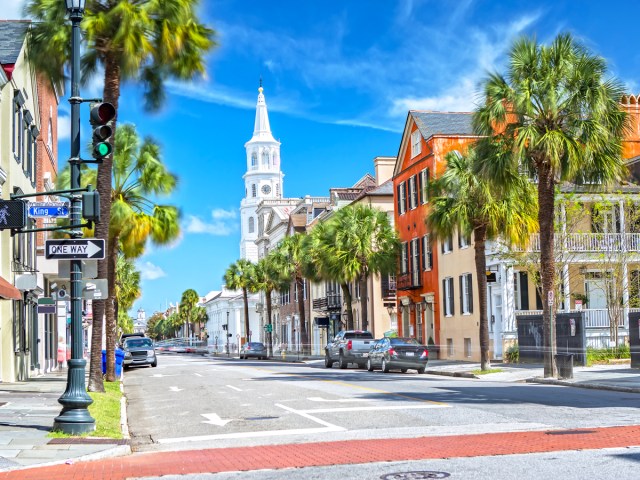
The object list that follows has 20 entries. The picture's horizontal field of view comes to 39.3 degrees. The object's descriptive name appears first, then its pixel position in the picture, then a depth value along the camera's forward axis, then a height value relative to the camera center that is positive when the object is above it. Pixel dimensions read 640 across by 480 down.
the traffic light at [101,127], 13.57 +2.87
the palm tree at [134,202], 29.45 +3.83
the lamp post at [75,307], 13.73 +0.15
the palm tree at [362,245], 49.06 +3.50
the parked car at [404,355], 34.56 -1.84
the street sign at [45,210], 14.97 +1.80
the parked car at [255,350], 71.00 -3.09
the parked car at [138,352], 48.00 -1.99
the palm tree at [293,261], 67.00 +3.85
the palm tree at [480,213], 32.31 +3.38
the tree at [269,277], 70.50 +3.10
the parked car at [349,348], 39.91 -1.80
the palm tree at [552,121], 26.31 +5.45
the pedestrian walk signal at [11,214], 14.61 +1.71
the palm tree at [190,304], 169.79 +1.81
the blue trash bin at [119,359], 32.46 -1.59
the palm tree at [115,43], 21.62 +6.79
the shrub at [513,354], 37.56 -2.10
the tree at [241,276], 94.12 +3.84
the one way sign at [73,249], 14.20 +1.07
